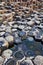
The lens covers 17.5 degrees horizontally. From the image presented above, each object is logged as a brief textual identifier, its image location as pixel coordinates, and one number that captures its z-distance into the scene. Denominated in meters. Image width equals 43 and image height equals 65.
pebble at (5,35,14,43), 2.66
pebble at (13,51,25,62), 2.20
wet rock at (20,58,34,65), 2.08
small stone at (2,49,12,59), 2.25
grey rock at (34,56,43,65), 2.10
